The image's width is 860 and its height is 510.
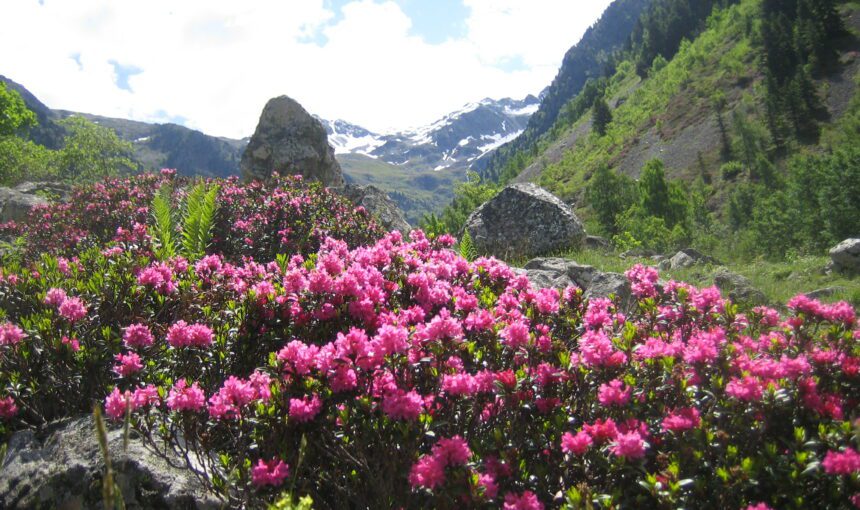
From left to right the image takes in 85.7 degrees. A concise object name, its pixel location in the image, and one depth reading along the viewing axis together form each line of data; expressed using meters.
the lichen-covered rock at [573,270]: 7.62
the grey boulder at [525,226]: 12.09
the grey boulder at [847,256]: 13.75
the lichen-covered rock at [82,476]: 2.72
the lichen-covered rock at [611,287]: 6.92
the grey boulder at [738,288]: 9.60
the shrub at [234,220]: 8.29
